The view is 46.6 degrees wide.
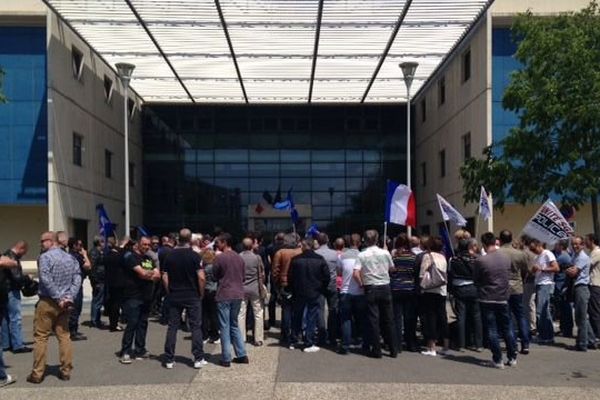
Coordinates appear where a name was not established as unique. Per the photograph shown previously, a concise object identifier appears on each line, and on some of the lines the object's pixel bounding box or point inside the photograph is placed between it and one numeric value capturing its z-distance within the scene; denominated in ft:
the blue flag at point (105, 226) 61.77
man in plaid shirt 29.01
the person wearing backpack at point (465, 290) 36.48
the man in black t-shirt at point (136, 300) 33.35
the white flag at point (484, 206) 49.60
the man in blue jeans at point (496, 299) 32.19
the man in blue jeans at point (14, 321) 33.42
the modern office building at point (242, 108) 77.20
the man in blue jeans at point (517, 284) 35.22
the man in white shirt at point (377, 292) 34.50
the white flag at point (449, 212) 45.55
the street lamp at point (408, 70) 71.46
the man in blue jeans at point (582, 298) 36.42
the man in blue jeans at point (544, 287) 38.65
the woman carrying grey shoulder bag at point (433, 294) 35.27
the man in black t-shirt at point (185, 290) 32.24
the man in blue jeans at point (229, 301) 32.58
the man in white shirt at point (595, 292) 37.11
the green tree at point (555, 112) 44.11
